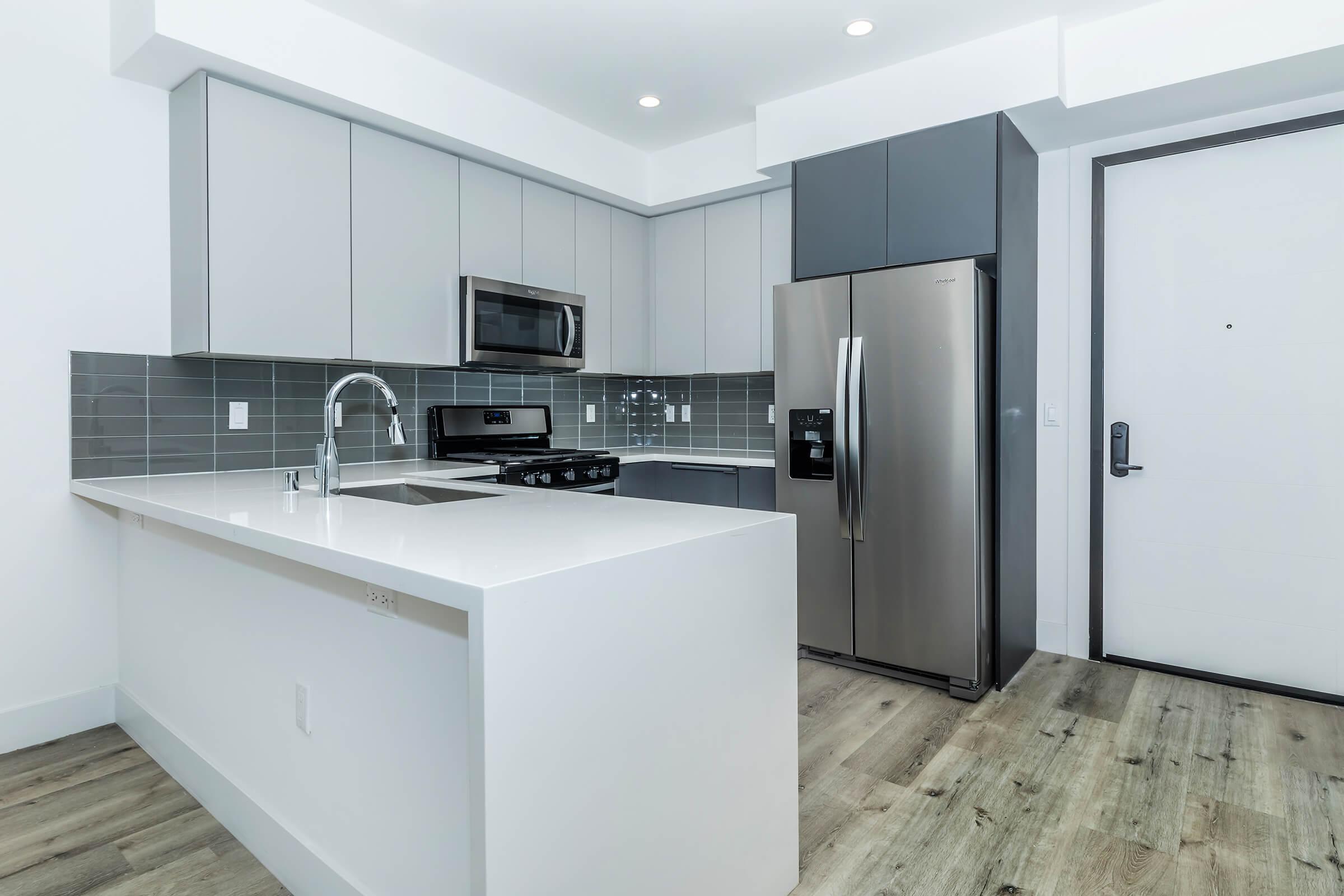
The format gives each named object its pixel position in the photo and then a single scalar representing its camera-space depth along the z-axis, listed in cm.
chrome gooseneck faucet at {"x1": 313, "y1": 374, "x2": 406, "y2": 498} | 194
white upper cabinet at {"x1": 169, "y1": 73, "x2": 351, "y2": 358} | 247
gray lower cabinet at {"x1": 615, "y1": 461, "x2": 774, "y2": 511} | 376
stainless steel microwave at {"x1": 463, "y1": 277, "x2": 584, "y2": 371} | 323
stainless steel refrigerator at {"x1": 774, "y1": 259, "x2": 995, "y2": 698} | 276
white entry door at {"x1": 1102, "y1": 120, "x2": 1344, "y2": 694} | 271
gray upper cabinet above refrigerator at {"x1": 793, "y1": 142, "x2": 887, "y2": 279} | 307
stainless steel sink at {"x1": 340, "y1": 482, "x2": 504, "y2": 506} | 230
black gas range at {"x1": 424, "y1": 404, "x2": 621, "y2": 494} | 317
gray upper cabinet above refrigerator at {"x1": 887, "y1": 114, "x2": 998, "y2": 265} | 282
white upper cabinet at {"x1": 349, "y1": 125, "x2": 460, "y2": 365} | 288
